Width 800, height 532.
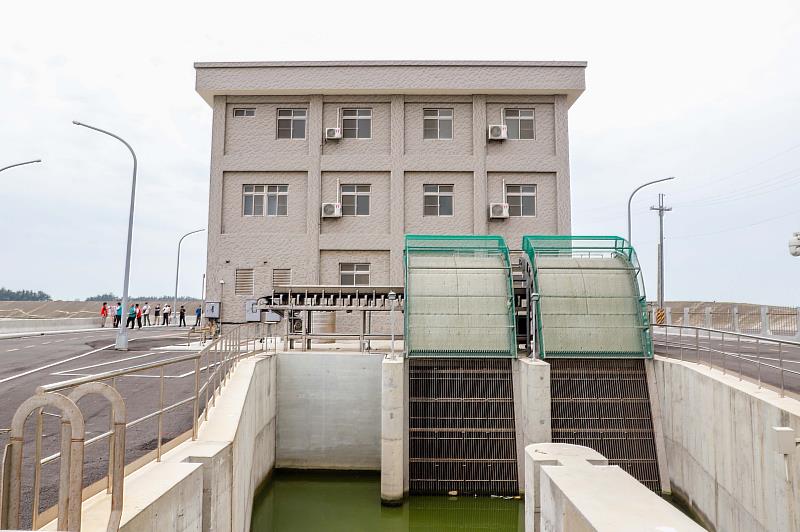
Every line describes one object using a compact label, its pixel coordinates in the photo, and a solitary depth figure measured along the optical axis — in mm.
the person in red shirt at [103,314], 38031
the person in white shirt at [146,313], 41781
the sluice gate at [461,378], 13070
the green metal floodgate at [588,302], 14188
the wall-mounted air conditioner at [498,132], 23391
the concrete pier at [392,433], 12305
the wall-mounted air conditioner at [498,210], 23078
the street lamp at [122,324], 20859
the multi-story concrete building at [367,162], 23438
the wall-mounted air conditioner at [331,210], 23109
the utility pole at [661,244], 36331
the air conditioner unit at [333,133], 23438
